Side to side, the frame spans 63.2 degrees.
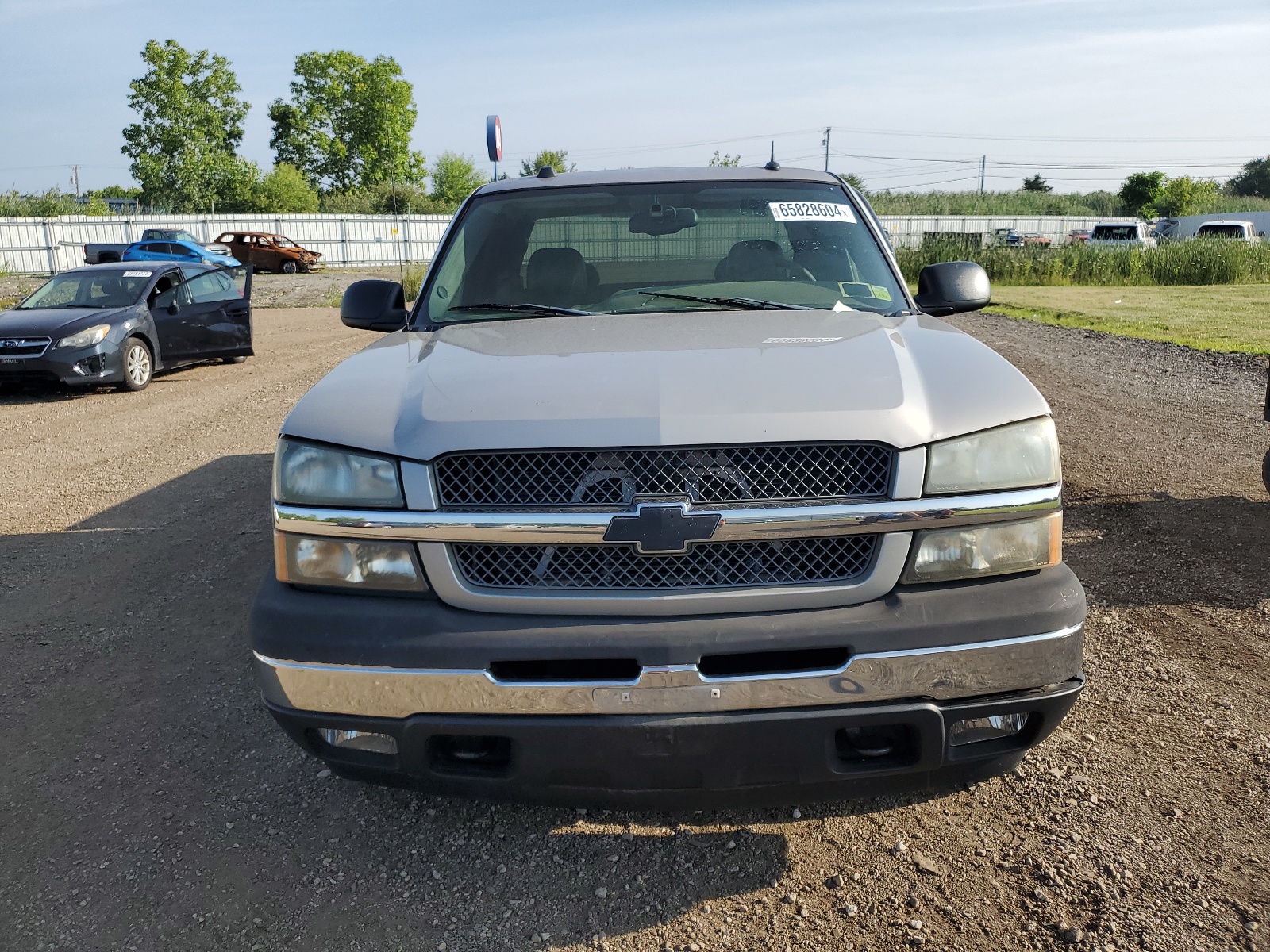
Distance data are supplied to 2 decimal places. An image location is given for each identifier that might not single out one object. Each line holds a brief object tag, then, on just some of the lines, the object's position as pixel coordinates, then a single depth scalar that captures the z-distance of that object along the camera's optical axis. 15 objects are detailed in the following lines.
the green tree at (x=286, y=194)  74.50
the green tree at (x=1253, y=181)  99.06
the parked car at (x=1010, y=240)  27.94
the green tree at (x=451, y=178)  95.94
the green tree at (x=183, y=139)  71.62
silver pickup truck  2.20
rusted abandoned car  40.56
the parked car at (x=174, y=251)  32.36
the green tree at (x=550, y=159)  68.51
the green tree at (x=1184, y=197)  67.56
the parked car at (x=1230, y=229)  33.38
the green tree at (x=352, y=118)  84.75
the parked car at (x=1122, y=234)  32.75
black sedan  11.31
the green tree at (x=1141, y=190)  71.44
